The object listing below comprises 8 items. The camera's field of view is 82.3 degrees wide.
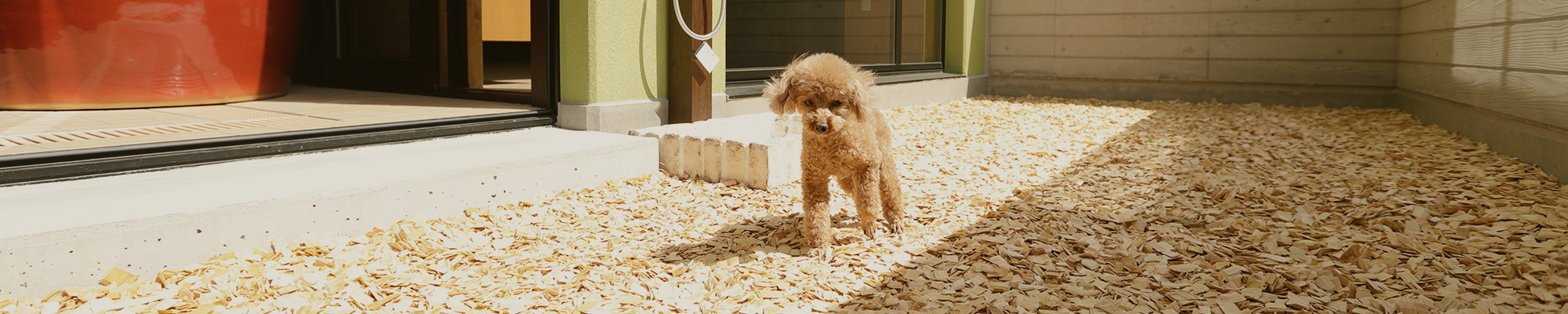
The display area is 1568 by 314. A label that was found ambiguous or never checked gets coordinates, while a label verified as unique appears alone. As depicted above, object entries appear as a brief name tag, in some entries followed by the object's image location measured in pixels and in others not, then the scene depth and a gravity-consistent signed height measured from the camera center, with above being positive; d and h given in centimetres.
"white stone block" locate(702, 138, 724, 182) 390 -41
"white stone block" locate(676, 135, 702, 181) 399 -41
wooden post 453 -5
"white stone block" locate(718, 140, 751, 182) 381 -41
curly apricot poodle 264 -21
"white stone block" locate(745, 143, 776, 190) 375 -42
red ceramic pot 415 +4
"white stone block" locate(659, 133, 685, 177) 407 -41
